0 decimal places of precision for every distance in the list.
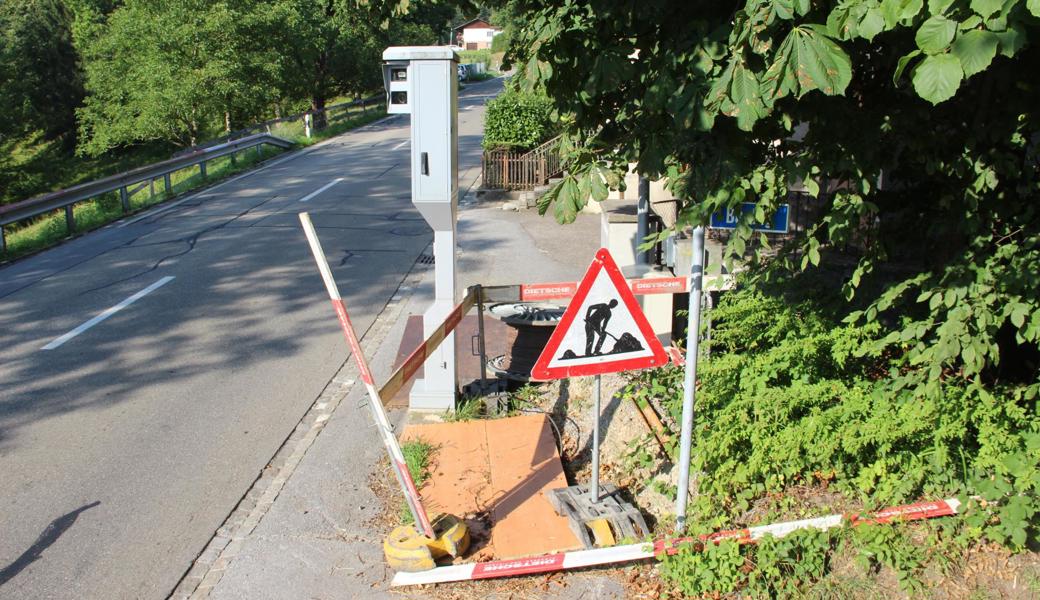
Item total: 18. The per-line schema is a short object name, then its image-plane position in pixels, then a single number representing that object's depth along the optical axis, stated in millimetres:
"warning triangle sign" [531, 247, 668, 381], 5113
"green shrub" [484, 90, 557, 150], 20122
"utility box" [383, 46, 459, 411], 6836
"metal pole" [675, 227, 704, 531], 4695
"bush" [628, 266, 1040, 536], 4621
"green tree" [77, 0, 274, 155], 32312
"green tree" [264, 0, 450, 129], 36188
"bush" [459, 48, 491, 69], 85031
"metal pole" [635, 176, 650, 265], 8516
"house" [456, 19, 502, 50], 135750
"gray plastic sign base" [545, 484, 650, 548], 5180
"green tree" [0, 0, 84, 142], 52062
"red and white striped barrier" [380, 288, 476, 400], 5391
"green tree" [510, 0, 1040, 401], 4234
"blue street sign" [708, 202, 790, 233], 4656
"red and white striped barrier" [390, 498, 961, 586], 4723
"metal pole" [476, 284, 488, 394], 7227
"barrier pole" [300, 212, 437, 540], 4871
